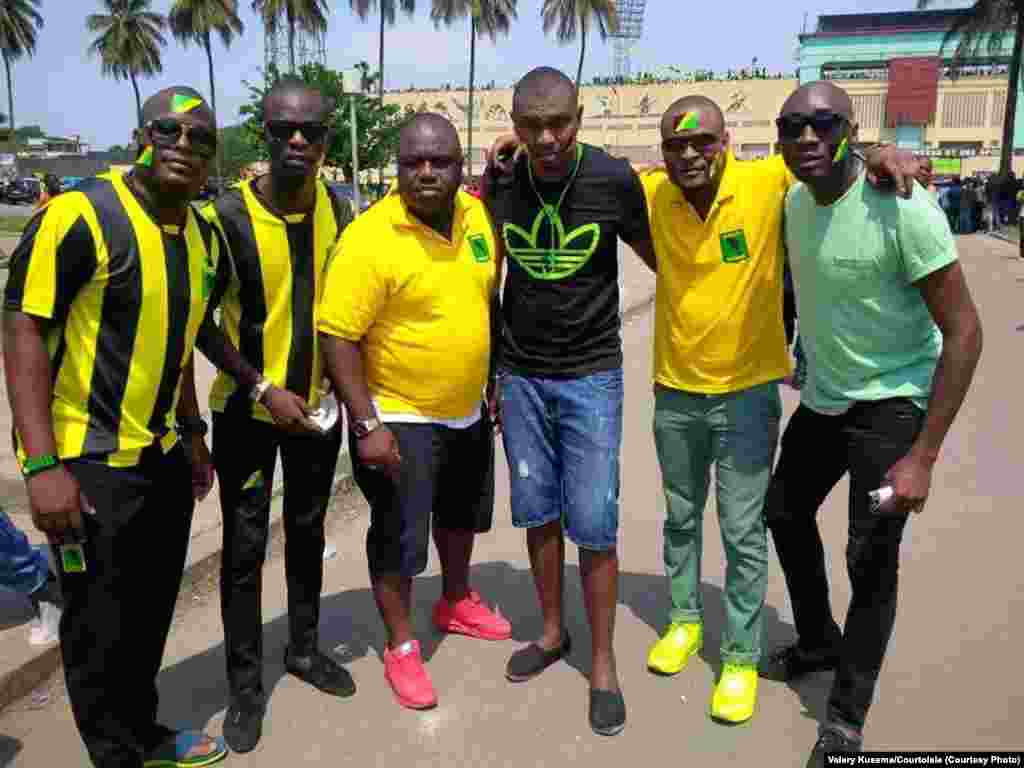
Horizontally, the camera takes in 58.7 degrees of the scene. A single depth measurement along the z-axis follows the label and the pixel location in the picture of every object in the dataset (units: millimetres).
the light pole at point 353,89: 13570
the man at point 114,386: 2527
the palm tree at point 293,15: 45375
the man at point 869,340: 2785
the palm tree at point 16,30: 56781
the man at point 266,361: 3193
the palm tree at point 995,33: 31141
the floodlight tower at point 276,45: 47000
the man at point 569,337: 3322
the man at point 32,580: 3727
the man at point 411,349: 3225
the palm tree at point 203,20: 48875
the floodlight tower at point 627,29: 76188
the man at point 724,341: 3268
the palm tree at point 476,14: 48875
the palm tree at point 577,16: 54438
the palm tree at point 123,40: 57344
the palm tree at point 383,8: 45219
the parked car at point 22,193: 49594
